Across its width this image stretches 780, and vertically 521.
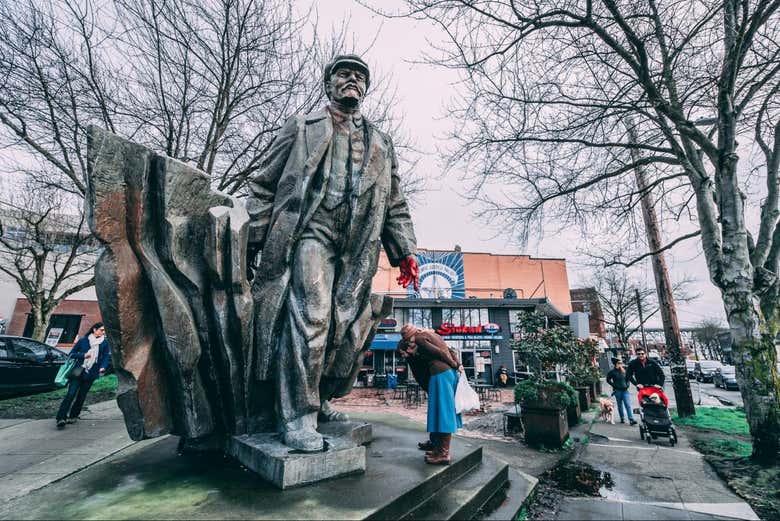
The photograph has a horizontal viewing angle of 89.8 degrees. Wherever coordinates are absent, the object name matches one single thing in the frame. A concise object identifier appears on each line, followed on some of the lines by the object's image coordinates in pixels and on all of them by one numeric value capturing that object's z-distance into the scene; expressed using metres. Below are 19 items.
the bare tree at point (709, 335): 49.59
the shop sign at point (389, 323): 22.24
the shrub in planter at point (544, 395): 6.89
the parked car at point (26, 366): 9.12
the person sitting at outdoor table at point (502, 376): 20.91
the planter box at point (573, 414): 9.23
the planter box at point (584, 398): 11.48
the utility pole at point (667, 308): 10.08
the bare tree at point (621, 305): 30.66
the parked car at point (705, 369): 26.16
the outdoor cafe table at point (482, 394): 15.38
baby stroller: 7.11
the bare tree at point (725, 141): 5.68
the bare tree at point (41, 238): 12.16
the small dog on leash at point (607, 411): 9.84
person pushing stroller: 7.84
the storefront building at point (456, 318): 22.02
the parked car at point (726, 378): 20.52
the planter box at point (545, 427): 6.65
